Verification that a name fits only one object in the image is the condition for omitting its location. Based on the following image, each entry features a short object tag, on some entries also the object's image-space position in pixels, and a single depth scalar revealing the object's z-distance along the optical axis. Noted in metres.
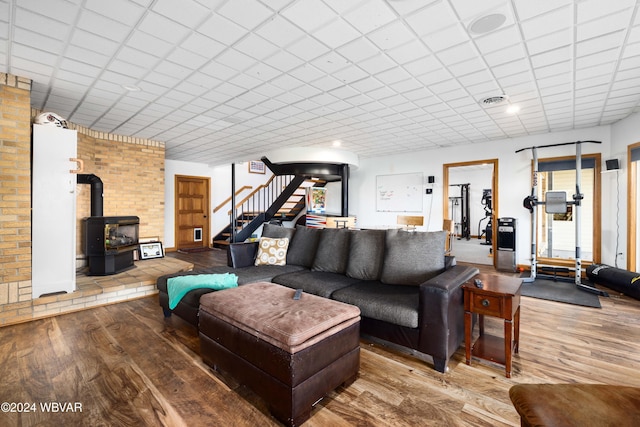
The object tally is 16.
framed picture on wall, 9.54
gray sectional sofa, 2.07
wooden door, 7.99
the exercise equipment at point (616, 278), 3.69
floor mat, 3.63
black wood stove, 4.29
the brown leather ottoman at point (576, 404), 0.89
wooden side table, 2.00
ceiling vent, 3.63
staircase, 8.16
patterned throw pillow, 3.62
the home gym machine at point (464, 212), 11.01
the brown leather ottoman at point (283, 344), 1.53
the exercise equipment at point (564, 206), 4.36
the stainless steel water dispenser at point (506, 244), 5.55
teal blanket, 2.71
